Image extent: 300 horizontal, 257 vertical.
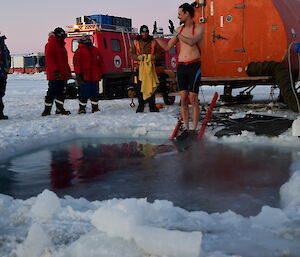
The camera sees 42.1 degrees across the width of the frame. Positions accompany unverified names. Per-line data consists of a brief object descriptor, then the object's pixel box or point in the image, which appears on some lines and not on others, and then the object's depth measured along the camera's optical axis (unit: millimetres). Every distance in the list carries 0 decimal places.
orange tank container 8289
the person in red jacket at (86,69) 8875
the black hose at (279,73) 6972
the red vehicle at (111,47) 13578
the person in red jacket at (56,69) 8414
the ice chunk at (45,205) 2602
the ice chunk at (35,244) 2086
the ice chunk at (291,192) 2819
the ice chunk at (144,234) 1973
